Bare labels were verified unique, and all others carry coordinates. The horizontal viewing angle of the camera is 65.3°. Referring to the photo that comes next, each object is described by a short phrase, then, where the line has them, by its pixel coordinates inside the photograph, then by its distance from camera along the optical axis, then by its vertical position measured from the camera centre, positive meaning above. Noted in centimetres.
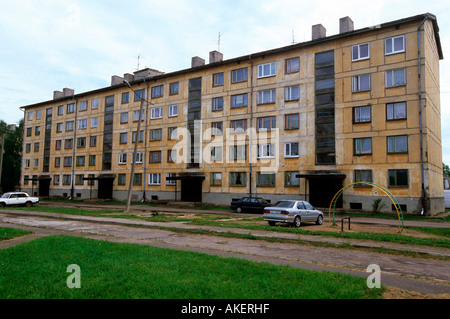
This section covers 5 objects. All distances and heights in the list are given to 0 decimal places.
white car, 3278 -146
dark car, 2945 -142
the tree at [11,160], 6156 +428
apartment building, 2803 +623
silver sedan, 1797 -128
